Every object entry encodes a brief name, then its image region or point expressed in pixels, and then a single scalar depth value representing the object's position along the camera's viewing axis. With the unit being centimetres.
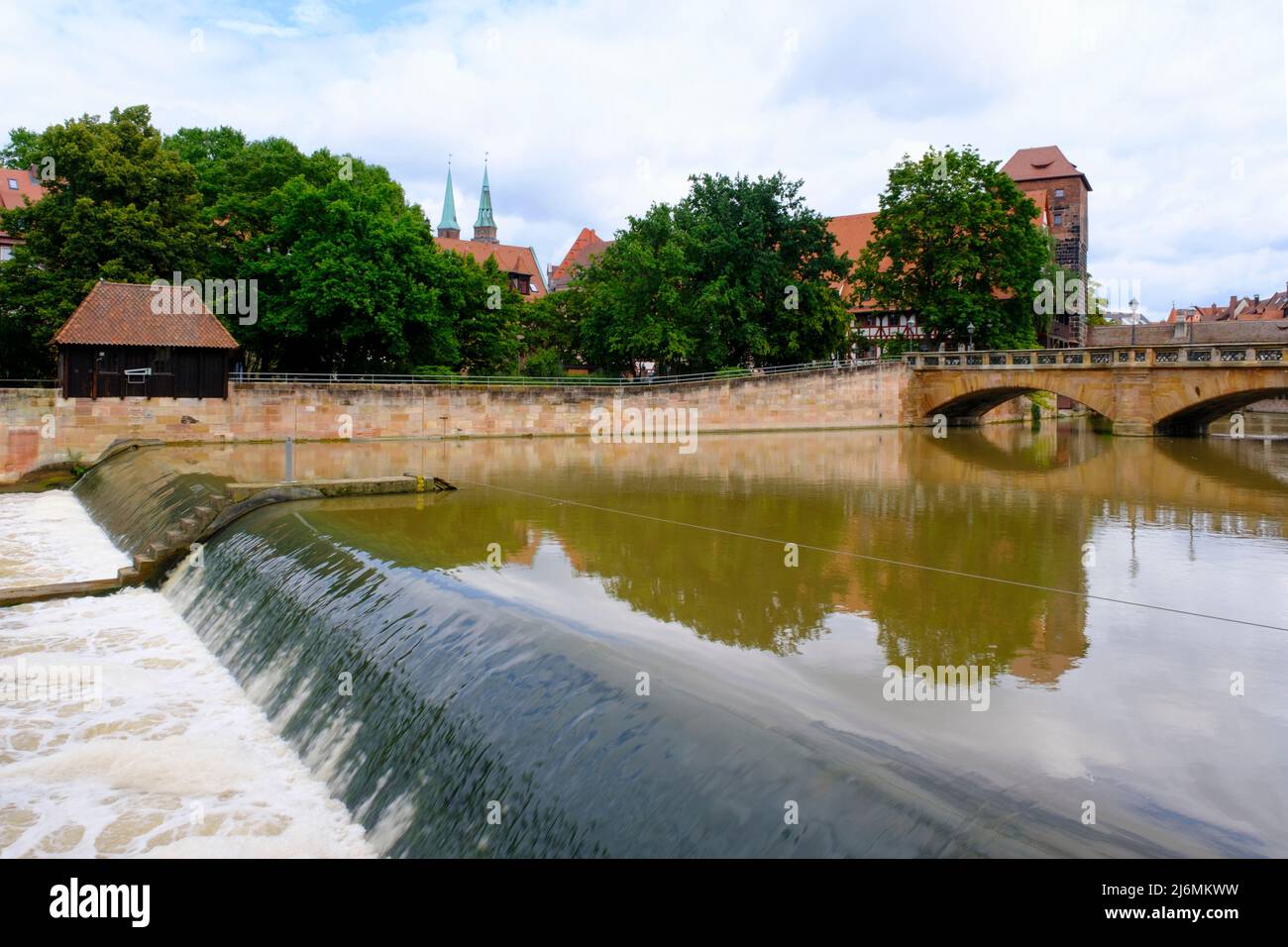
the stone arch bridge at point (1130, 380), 3819
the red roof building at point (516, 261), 9212
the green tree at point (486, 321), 4642
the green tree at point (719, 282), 4669
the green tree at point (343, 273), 3878
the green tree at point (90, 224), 3594
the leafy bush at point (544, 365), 5353
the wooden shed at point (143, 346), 3341
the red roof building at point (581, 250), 9819
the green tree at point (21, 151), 3759
